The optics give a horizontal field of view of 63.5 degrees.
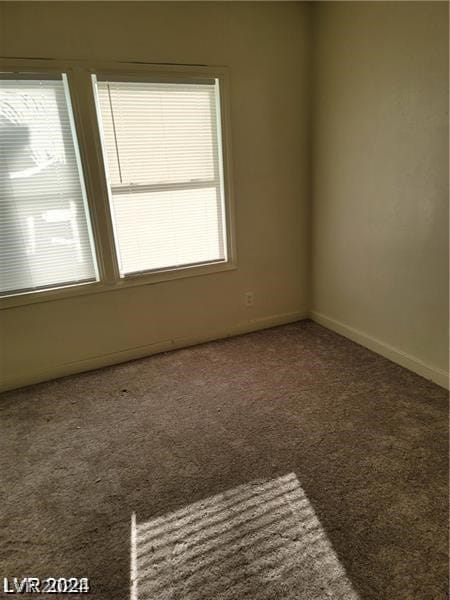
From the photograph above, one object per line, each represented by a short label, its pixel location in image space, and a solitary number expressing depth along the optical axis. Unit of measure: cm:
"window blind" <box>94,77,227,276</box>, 247
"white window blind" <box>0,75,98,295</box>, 222
